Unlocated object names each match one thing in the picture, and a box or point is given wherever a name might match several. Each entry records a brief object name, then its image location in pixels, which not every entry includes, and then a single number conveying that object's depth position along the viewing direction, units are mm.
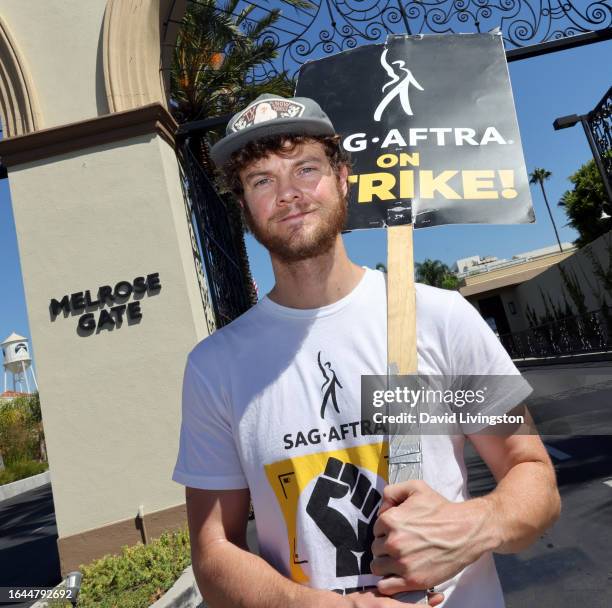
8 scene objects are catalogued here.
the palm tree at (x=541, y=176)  90025
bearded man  1329
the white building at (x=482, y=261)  73750
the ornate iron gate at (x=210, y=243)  6973
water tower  61969
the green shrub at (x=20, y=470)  27562
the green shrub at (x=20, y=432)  31484
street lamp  9602
